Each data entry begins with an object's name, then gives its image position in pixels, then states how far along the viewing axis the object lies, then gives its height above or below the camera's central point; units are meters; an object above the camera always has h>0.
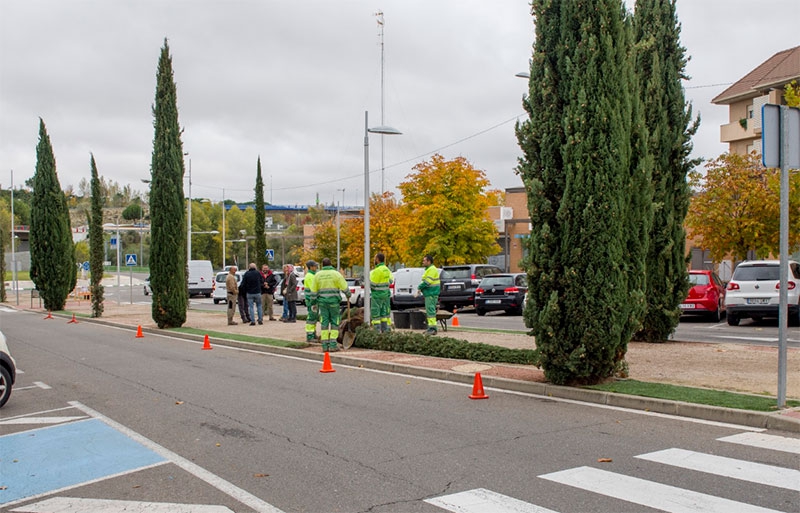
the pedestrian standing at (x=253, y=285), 22.95 -0.71
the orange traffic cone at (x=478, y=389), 9.59 -1.70
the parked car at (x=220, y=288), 41.34 -1.46
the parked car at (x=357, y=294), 30.58 -1.34
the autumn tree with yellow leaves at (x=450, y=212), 38.19 +2.72
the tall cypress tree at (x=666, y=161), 14.98 +2.14
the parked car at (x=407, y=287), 29.80 -1.01
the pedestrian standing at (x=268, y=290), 24.69 -0.93
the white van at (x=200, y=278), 49.53 -1.04
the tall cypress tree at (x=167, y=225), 23.42 +1.25
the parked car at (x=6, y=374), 9.46 -1.47
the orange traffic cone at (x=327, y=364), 12.70 -1.79
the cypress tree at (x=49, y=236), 36.91 +1.41
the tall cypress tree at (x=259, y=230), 29.89 +1.41
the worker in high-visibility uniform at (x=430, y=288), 17.55 -0.62
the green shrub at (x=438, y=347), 12.50 -1.60
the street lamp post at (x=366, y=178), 16.39 +1.93
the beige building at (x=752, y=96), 38.76 +9.85
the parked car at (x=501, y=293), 26.67 -1.13
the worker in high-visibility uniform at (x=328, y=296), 14.73 -0.68
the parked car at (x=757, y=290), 19.22 -0.73
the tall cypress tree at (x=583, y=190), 9.28 +0.97
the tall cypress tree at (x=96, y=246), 30.46 +0.74
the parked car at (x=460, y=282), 29.11 -0.78
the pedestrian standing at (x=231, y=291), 23.64 -0.93
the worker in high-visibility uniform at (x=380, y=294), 16.50 -0.74
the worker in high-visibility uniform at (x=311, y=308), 15.37 -1.01
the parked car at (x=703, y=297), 21.38 -1.02
